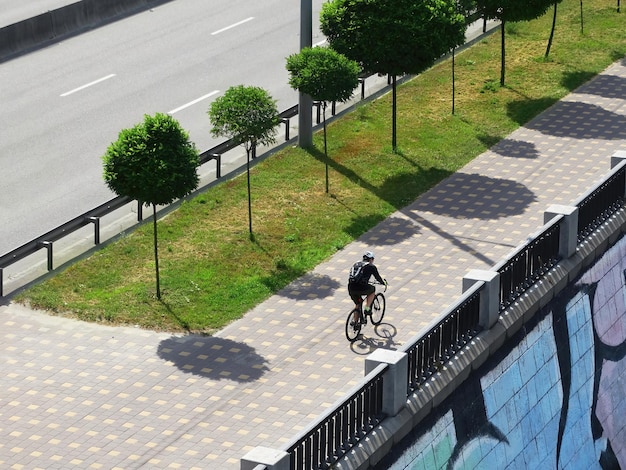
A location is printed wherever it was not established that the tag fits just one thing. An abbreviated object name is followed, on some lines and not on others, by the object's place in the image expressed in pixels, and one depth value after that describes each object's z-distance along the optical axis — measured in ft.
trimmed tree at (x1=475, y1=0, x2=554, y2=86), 123.65
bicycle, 81.20
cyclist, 81.30
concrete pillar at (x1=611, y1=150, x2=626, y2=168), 84.99
